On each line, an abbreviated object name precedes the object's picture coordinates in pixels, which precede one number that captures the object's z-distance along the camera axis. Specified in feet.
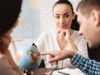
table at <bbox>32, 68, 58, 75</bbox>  4.50
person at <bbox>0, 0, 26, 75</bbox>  2.60
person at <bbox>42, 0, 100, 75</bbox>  3.54
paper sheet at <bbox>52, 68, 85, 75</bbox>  4.11
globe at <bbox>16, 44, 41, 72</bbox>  4.20
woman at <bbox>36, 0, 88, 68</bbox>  6.37
